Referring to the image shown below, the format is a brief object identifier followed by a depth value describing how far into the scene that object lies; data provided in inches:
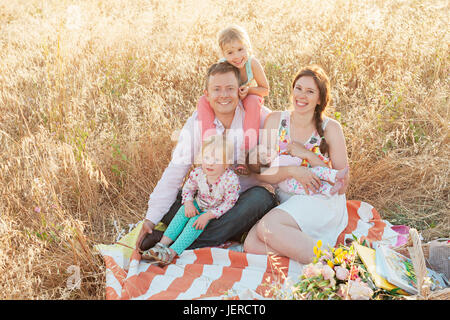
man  111.9
